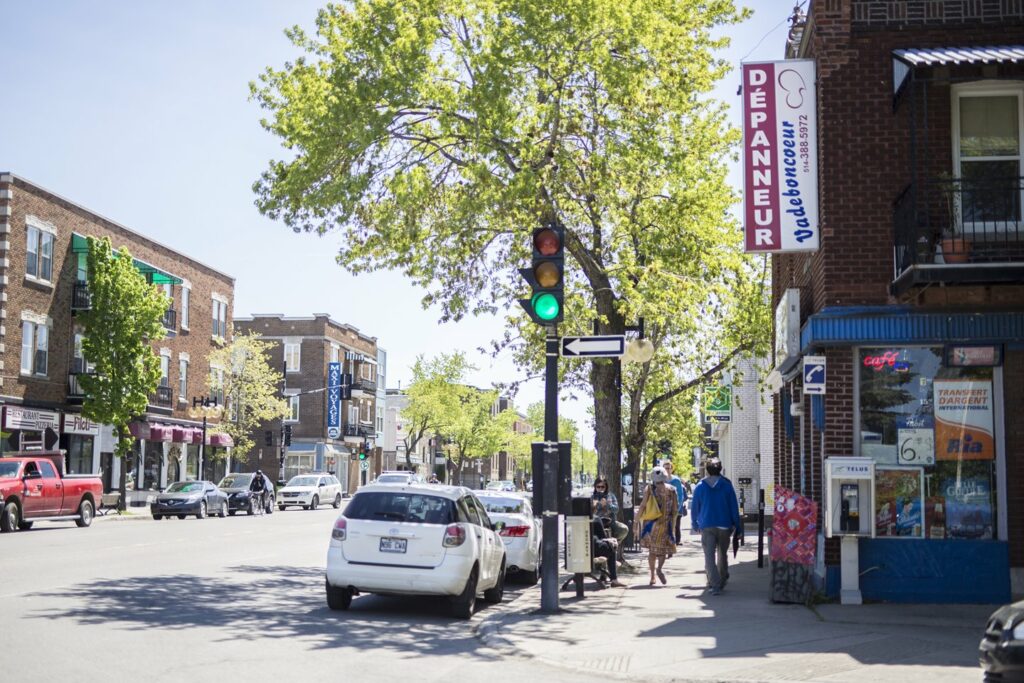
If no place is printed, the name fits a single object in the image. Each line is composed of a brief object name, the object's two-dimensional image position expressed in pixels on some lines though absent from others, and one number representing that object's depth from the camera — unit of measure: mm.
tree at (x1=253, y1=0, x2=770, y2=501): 16922
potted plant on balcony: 13258
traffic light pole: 13359
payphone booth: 13969
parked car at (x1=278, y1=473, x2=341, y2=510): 51406
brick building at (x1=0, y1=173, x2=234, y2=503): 39500
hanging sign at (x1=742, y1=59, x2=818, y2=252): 14789
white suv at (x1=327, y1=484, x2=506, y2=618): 13266
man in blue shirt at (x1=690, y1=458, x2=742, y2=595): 16297
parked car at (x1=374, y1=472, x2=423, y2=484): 50406
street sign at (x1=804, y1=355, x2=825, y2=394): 14406
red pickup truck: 27609
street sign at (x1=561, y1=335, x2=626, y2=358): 13938
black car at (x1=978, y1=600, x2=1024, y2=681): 7268
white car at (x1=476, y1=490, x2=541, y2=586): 18109
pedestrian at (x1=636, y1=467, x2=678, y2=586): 17547
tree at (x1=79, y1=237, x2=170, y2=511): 40656
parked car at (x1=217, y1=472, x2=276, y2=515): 44281
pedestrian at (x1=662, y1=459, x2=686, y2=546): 24100
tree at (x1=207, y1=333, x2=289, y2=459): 59344
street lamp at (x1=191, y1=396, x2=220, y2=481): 53641
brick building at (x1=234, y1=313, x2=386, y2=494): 80312
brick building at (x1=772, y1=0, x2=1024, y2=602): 14117
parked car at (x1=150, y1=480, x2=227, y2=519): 39072
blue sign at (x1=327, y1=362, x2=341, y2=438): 79875
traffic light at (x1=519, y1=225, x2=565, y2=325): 13234
